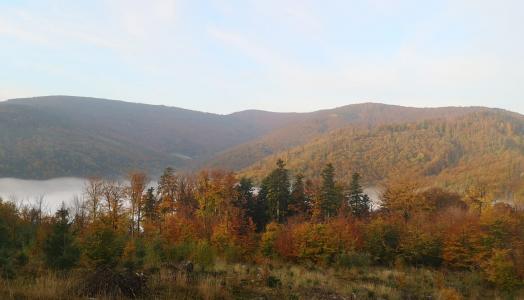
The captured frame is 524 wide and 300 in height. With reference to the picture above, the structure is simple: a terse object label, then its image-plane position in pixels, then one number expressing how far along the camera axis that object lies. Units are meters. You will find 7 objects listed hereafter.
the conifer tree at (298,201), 57.11
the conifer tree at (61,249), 14.16
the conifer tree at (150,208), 55.66
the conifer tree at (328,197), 53.81
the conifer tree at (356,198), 56.68
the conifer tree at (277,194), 56.16
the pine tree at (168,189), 59.76
